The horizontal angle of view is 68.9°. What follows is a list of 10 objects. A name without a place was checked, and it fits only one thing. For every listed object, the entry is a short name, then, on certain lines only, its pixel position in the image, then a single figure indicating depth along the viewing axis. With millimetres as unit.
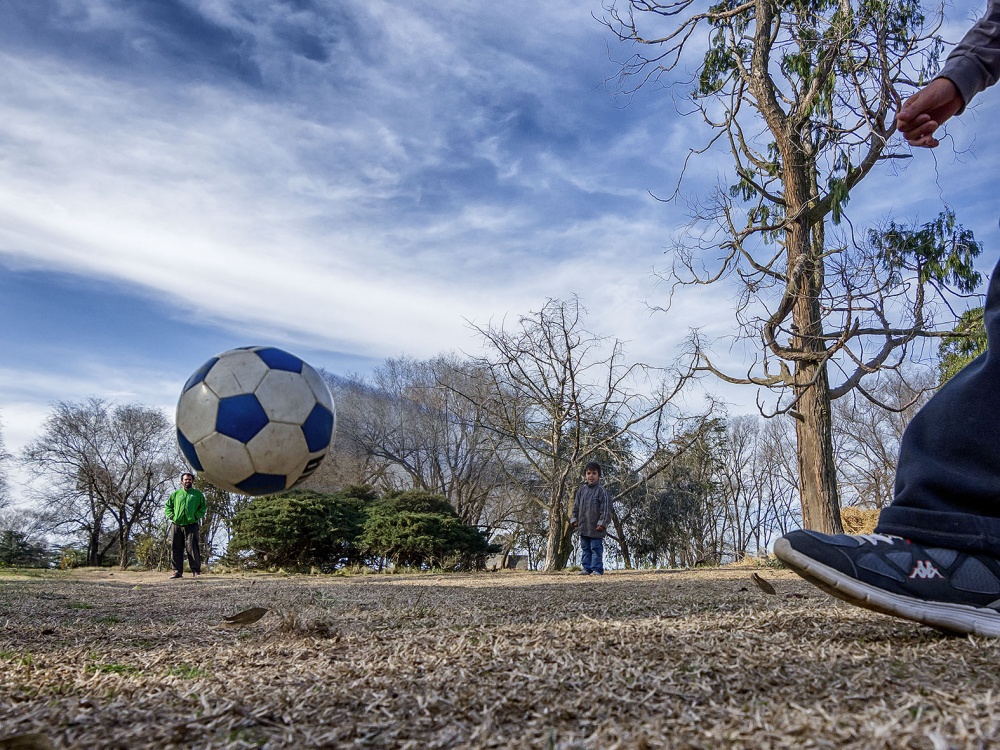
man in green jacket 11625
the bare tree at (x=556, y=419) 15688
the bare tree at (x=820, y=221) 9938
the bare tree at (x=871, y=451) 24188
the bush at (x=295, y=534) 16047
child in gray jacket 11109
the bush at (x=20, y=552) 24797
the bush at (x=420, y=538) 15750
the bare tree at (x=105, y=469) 27625
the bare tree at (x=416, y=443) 27703
